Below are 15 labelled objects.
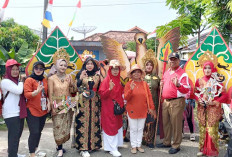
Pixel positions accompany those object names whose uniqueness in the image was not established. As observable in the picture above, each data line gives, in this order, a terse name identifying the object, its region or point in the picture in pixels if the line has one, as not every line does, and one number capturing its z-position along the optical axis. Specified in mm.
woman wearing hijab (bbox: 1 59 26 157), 3535
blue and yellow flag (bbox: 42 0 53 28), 5523
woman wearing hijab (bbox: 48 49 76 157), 3945
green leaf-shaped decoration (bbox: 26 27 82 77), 4577
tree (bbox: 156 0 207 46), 7234
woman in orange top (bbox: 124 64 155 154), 4223
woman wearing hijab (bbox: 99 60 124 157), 4102
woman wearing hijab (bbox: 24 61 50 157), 3721
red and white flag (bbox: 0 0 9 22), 4864
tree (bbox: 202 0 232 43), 5909
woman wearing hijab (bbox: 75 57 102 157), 4172
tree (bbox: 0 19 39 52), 9555
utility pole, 7533
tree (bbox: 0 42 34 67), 6621
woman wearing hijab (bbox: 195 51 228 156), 4039
